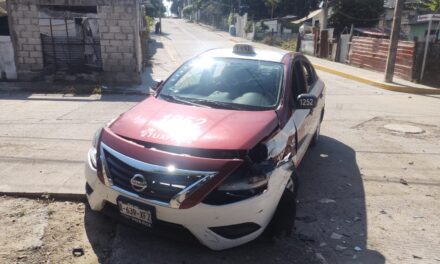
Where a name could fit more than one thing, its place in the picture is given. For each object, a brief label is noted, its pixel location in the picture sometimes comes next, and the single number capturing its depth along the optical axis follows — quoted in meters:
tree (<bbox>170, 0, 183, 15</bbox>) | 127.43
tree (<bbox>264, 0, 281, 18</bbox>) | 54.14
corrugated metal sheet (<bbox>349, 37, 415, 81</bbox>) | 15.21
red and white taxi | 3.01
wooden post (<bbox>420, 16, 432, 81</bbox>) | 14.17
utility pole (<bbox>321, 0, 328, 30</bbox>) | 27.25
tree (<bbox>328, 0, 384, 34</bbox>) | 35.56
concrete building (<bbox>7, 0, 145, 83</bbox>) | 11.89
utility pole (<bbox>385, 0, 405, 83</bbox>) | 14.05
